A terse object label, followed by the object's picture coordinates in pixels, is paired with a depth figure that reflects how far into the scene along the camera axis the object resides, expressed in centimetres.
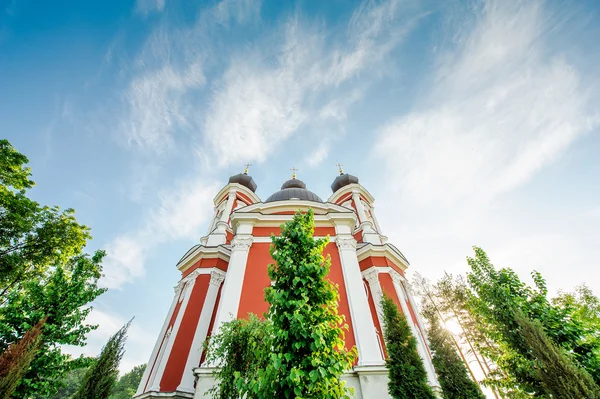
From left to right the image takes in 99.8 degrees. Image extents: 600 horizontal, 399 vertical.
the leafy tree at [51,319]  775
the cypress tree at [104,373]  926
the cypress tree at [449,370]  945
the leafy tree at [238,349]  645
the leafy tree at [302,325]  467
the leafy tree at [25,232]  1193
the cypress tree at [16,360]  659
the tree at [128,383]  3879
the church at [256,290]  988
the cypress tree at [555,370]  504
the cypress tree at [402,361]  764
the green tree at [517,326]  634
